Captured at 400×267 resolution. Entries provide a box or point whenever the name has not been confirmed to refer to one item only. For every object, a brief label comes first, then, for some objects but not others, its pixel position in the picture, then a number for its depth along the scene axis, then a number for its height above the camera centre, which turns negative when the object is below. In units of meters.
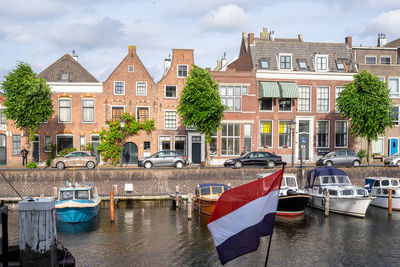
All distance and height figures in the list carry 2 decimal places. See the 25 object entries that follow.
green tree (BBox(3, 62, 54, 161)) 37.25 +3.05
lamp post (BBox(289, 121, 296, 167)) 34.42 +0.66
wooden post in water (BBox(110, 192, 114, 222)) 26.02 -5.19
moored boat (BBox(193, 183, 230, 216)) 26.83 -4.34
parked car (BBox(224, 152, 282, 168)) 35.91 -2.51
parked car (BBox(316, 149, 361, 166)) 37.53 -2.56
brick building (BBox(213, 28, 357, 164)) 43.28 +3.29
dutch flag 9.12 -1.92
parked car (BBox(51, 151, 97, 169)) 35.56 -2.60
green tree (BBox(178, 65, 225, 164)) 37.62 +2.61
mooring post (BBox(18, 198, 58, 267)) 8.80 -2.22
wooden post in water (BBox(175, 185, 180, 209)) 29.84 -5.08
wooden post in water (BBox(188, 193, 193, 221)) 26.16 -4.91
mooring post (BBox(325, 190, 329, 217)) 27.56 -5.03
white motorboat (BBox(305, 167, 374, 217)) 27.19 -4.27
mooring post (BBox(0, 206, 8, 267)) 9.67 -2.70
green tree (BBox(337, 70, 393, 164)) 39.12 +2.69
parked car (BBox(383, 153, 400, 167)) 37.91 -2.66
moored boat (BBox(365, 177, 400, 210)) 29.84 -4.43
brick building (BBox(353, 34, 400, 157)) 45.50 +3.95
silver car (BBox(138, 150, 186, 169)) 35.84 -2.55
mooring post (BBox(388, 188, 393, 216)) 28.13 -4.97
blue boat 25.30 -4.58
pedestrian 39.84 -2.33
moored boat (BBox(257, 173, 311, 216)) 26.84 -4.75
